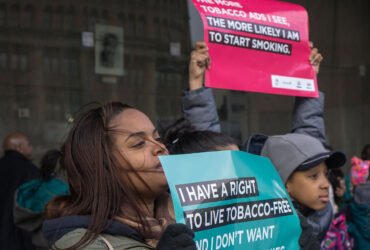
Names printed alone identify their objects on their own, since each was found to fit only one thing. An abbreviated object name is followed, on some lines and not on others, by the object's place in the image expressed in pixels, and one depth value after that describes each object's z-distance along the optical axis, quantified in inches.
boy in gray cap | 92.0
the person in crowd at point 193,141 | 76.9
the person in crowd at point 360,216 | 116.5
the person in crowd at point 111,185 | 57.9
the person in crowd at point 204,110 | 96.1
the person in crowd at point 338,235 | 114.1
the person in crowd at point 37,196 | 170.7
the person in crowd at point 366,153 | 256.1
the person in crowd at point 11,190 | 196.1
